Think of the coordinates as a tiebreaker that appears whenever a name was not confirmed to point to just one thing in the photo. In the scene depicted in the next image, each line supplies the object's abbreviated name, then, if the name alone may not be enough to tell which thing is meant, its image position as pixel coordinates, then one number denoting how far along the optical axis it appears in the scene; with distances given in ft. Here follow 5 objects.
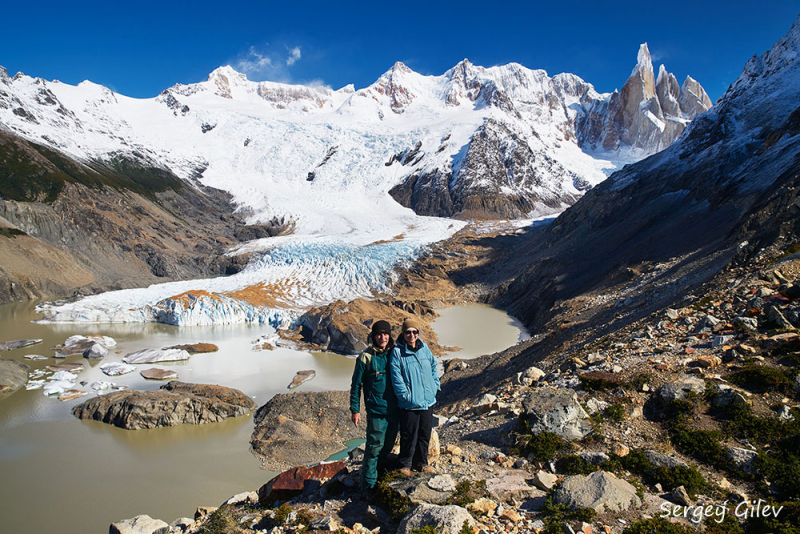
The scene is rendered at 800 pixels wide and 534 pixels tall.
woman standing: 16.25
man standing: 16.33
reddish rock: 18.60
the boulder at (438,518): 12.75
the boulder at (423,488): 14.85
